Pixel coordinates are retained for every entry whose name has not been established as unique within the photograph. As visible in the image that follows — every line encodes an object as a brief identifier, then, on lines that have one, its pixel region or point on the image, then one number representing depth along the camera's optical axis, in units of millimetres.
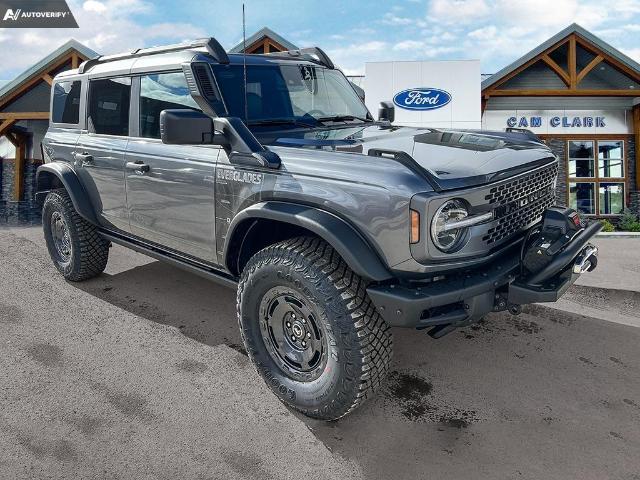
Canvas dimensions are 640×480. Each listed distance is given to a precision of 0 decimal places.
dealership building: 13906
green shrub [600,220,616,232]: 12031
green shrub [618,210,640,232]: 13493
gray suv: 2676
